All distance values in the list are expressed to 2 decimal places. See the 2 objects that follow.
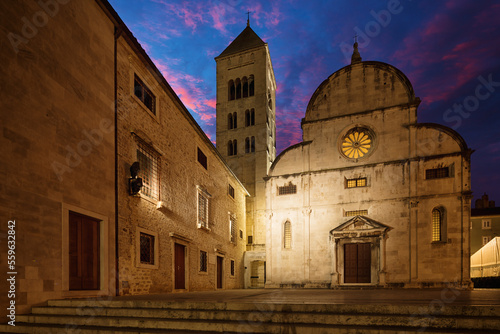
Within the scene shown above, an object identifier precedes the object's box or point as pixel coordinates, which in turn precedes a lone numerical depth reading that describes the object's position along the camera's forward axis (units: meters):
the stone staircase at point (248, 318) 4.36
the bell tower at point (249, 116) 31.55
